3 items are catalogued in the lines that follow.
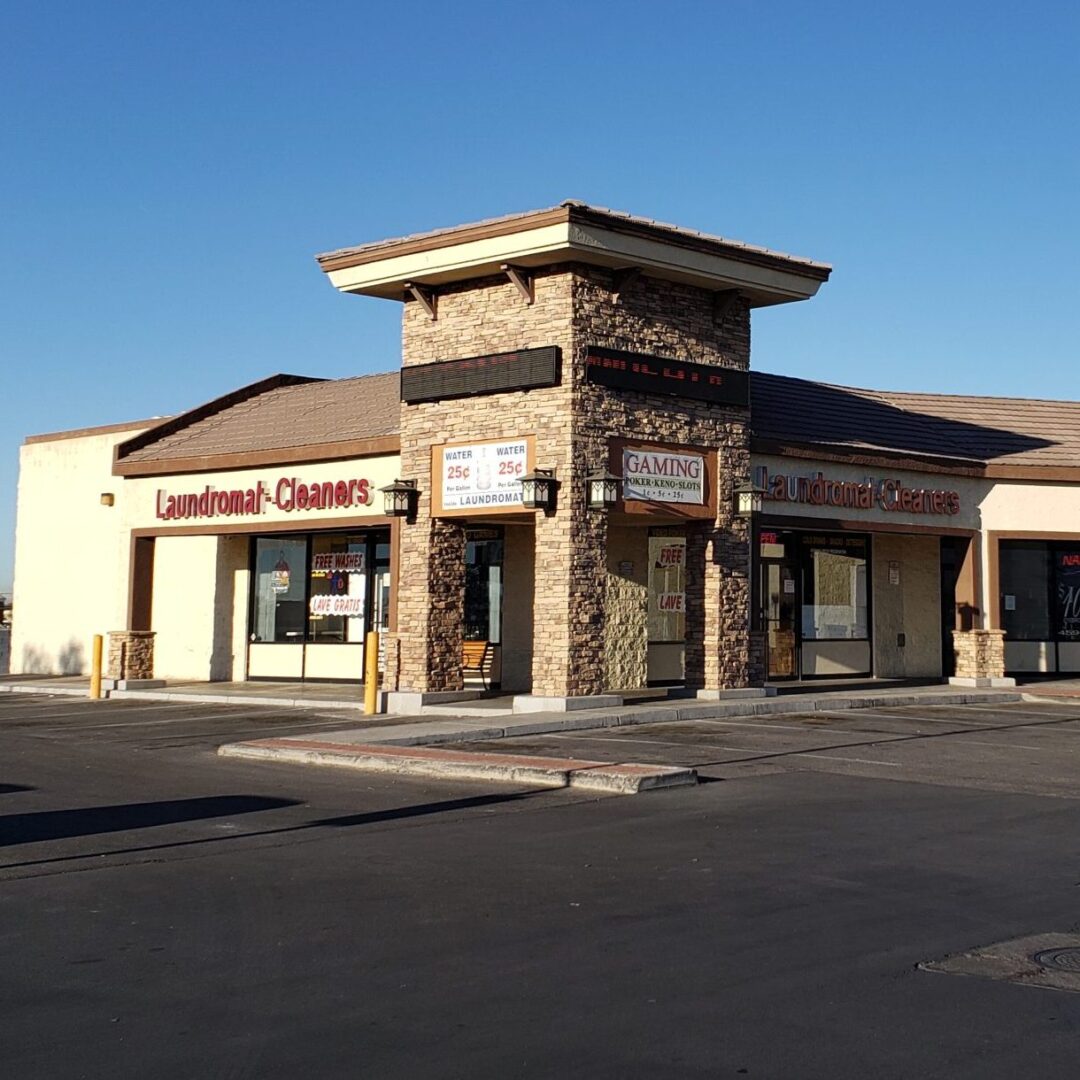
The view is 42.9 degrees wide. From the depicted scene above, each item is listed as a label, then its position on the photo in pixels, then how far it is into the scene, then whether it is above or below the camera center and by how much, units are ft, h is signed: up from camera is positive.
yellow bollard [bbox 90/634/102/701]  84.07 -1.79
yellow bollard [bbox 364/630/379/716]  68.54 -1.24
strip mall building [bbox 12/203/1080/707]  67.72 +8.42
